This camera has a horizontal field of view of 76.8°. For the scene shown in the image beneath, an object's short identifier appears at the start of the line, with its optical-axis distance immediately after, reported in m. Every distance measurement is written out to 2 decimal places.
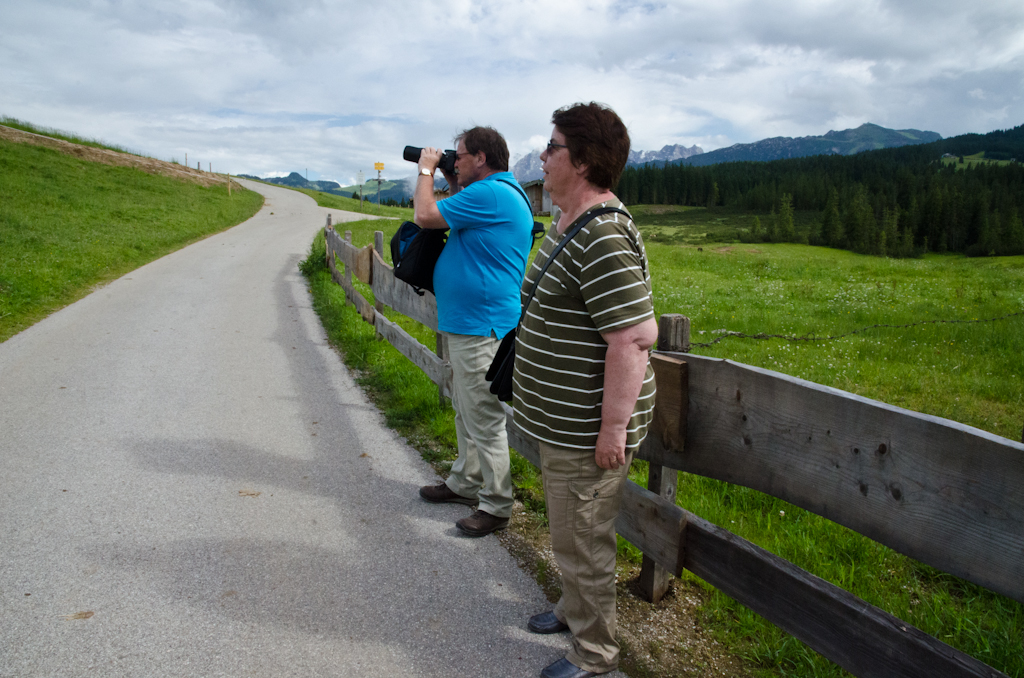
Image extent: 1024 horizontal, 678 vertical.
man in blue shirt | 3.42
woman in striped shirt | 2.12
